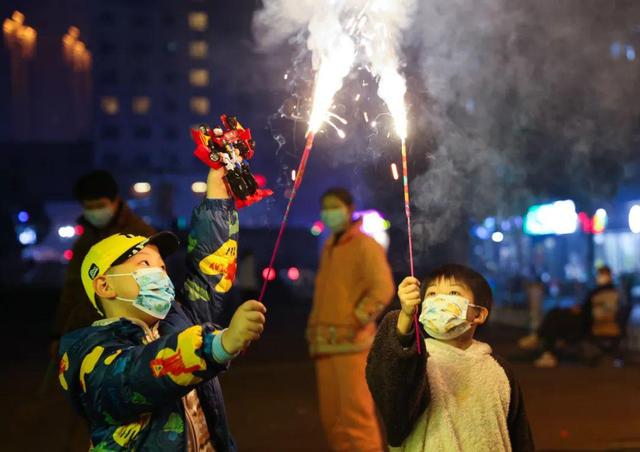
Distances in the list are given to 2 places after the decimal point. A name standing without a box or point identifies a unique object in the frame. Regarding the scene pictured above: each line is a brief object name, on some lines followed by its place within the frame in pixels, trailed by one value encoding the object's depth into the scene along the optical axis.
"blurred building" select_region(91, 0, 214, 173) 78.50
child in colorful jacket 2.54
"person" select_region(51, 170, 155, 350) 5.42
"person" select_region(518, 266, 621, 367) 12.50
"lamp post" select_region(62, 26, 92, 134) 36.81
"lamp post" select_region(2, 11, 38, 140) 17.11
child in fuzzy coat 2.98
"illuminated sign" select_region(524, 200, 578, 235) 20.25
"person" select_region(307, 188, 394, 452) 5.78
